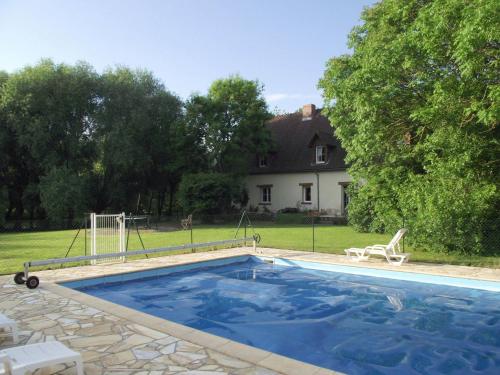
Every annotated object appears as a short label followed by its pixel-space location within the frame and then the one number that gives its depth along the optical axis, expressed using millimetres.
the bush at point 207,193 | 30312
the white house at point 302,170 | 32375
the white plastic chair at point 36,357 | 4000
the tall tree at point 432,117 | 11656
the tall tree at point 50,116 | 32688
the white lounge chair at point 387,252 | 11963
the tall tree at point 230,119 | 32719
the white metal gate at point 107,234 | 11970
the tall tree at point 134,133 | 33375
